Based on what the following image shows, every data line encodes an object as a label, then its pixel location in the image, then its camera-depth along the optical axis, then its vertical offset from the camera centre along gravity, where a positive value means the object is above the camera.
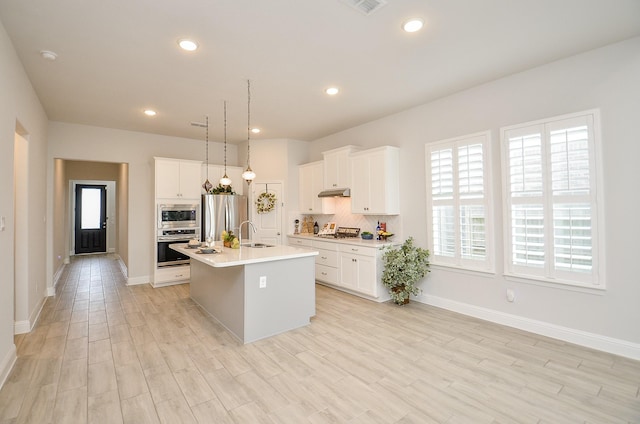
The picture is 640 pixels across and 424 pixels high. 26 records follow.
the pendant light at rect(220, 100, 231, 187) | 4.48 +0.53
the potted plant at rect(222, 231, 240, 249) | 4.13 -0.31
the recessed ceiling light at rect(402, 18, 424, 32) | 2.57 +1.61
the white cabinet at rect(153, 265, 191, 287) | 5.64 -1.06
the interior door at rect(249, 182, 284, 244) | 6.51 +0.05
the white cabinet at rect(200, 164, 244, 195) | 6.64 +0.93
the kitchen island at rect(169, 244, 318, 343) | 3.32 -0.83
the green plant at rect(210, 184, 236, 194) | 4.57 +0.41
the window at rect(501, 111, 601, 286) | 3.10 +0.16
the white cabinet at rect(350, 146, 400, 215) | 4.79 +0.56
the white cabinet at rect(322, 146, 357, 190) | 5.45 +0.88
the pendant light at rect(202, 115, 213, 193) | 5.12 +1.67
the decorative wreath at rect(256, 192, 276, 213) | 6.48 +0.32
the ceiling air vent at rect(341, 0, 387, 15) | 2.32 +1.60
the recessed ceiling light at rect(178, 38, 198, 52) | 2.84 +1.62
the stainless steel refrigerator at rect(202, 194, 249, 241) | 6.08 +0.07
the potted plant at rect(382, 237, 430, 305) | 4.30 -0.76
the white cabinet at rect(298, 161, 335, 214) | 6.19 +0.54
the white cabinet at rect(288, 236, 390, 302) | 4.61 -0.83
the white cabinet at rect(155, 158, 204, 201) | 5.70 +0.74
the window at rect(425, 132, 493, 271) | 3.87 +0.18
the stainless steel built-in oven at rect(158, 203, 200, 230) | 5.70 +0.04
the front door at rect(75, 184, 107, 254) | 9.82 +0.01
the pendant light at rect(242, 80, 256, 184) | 4.02 +1.65
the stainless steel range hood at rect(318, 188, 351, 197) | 5.45 +0.43
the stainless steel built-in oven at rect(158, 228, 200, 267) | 5.67 -0.45
